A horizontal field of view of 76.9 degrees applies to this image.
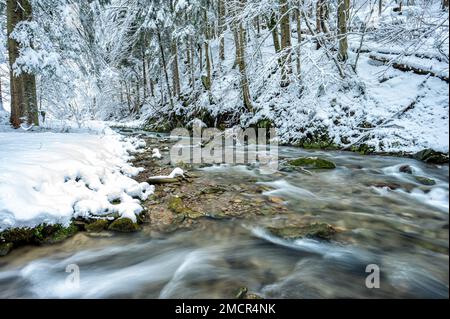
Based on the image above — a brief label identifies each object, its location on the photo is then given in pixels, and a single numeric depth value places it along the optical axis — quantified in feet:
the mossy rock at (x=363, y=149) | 28.57
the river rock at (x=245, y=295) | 8.71
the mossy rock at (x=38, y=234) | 12.01
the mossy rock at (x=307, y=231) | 12.76
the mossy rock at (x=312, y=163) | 25.09
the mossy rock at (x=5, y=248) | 11.60
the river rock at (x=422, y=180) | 14.16
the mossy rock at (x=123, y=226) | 14.06
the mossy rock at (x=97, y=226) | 13.79
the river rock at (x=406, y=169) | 19.96
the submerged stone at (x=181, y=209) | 15.67
